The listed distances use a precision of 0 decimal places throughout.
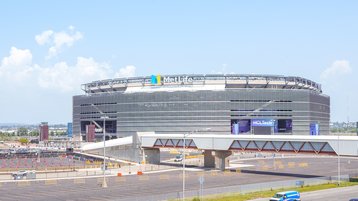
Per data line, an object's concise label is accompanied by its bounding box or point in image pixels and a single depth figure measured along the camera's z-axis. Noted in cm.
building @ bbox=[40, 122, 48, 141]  19800
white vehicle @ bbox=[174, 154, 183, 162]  13862
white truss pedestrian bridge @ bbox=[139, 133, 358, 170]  8644
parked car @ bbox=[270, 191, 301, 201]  5966
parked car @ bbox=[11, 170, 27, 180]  9512
